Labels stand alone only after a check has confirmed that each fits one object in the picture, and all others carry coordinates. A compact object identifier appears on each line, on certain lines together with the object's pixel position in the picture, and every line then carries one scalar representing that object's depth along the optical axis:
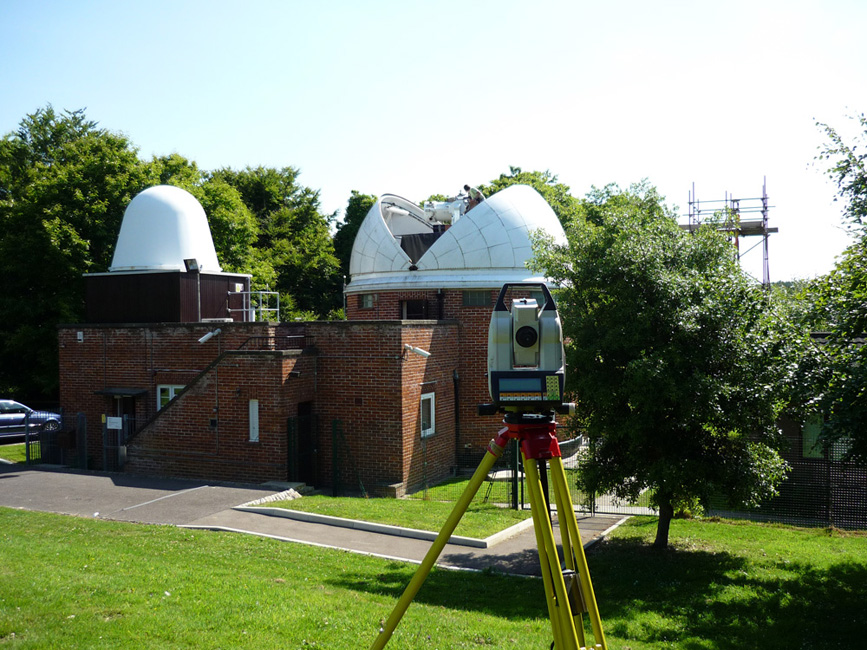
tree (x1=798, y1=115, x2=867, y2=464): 8.75
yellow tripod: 4.18
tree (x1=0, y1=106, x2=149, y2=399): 26.91
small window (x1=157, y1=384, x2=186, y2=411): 20.04
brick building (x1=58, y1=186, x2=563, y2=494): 17.39
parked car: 23.93
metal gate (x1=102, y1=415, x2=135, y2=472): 18.53
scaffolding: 32.22
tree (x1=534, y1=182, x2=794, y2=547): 10.52
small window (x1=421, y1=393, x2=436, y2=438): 19.05
